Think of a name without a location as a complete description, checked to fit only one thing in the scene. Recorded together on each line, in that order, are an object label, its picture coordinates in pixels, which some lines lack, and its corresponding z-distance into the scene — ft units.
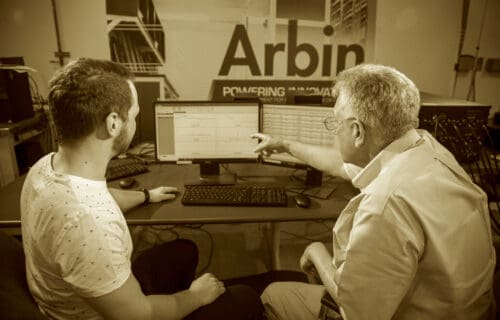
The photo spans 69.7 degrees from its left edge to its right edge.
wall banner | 11.28
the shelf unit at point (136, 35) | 10.43
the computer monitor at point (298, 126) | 6.37
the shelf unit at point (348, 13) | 11.05
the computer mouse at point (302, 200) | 5.49
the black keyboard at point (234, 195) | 5.50
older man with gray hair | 2.84
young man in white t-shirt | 2.86
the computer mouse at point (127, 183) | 6.11
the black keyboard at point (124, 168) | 6.54
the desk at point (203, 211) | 5.07
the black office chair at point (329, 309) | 3.72
